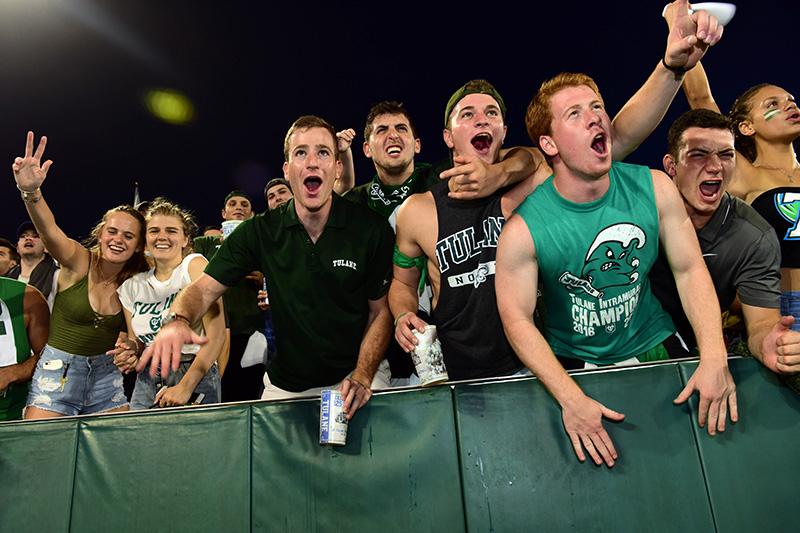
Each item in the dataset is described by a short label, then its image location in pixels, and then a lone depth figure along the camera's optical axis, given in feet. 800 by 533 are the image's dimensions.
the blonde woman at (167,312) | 11.43
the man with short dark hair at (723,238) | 8.70
